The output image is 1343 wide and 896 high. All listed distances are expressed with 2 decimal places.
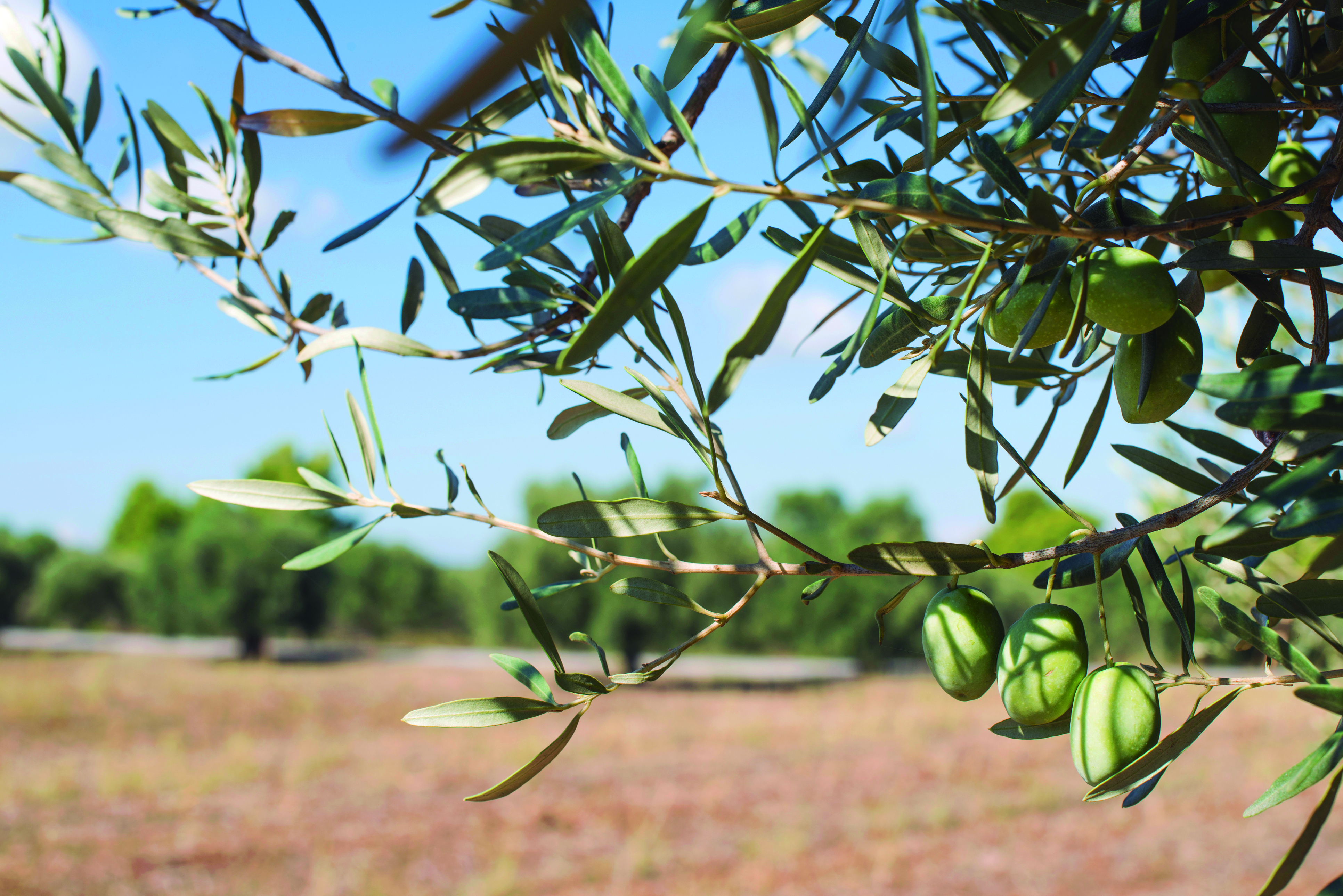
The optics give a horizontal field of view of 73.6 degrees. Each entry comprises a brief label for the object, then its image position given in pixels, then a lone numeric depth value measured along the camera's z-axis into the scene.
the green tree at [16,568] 14.77
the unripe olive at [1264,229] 0.43
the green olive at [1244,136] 0.38
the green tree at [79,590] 14.47
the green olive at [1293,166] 0.43
